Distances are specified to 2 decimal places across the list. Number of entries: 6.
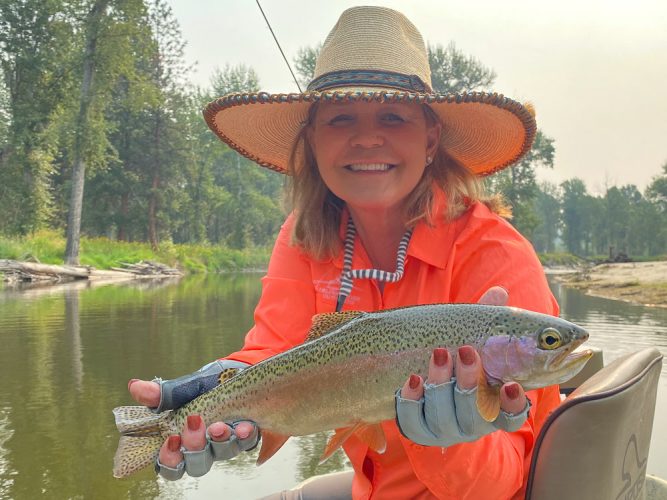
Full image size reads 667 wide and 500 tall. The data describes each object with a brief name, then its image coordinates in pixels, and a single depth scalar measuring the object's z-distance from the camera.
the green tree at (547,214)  103.81
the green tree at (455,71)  50.03
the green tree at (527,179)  47.38
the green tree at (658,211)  63.94
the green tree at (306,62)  49.50
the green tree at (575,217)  91.74
